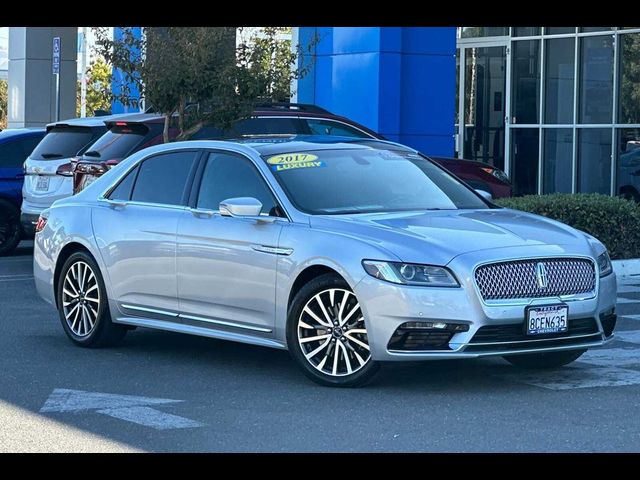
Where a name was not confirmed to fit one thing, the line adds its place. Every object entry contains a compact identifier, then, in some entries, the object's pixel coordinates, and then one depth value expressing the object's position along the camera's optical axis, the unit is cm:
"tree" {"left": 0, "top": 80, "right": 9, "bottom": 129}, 5829
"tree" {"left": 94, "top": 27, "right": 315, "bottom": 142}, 1598
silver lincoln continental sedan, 823
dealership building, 2081
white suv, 1675
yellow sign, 948
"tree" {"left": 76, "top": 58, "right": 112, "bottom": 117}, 5135
